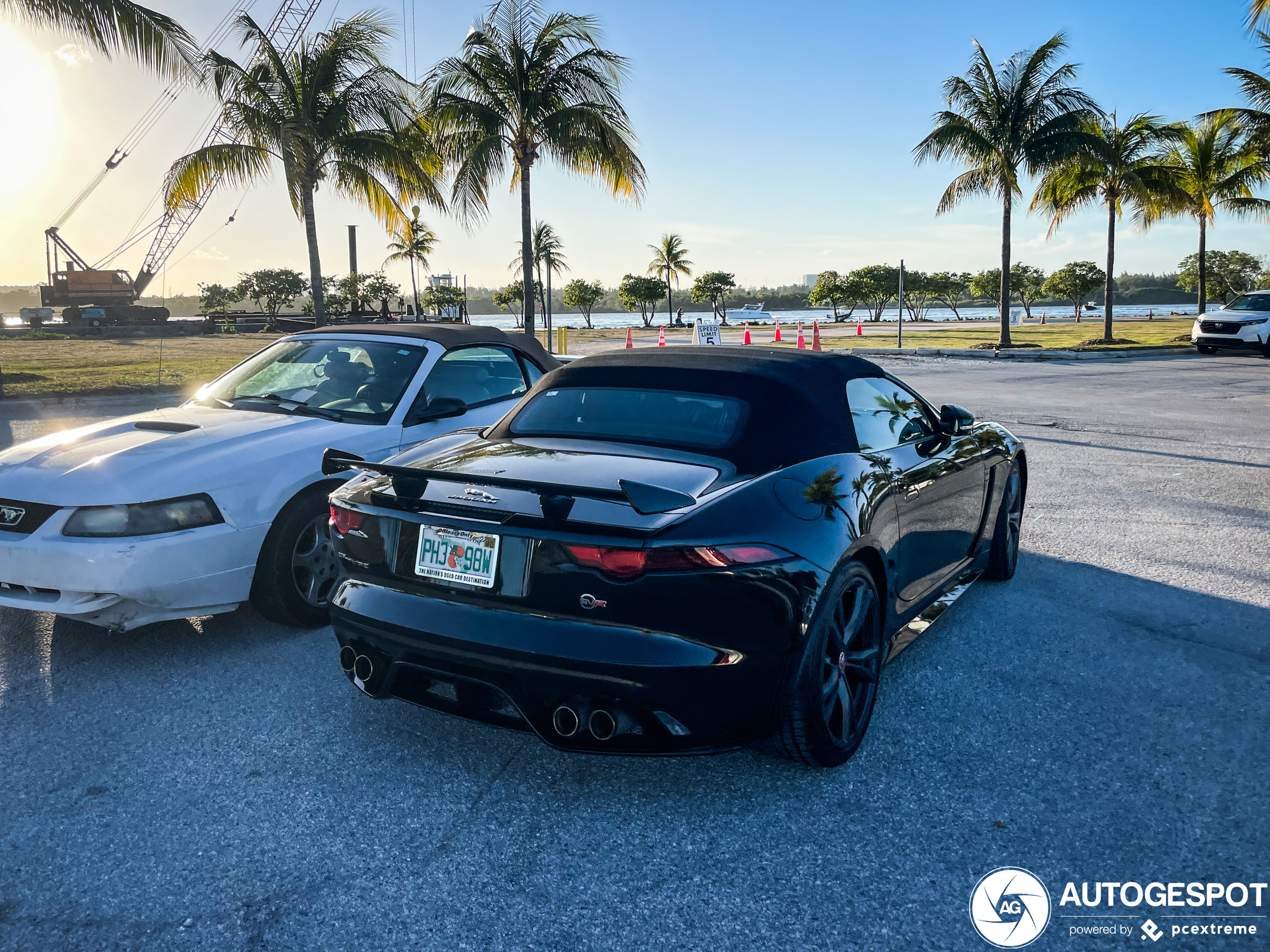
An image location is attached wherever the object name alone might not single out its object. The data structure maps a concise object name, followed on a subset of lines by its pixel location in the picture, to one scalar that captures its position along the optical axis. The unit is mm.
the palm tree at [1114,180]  29141
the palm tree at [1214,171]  32188
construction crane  54250
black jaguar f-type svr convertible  2600
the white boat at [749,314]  89688
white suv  24203
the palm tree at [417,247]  64312
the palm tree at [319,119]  18625
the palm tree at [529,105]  20734
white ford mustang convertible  3725
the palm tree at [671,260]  75812
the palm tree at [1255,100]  29172
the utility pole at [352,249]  72875
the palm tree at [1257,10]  19655
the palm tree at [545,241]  65562
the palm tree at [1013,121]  26266
